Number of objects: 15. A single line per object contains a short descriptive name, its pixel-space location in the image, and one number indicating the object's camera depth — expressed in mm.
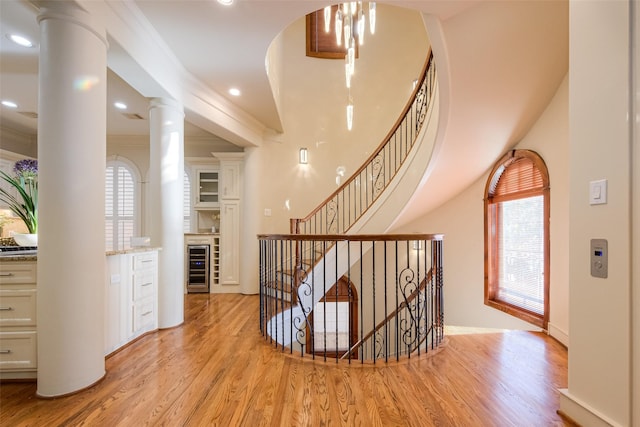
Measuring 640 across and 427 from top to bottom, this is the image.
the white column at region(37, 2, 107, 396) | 2152
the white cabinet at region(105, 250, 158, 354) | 2836
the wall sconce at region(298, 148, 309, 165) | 6273
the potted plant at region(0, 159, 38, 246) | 2750
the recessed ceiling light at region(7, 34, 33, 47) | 2828
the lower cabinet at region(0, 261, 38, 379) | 2336
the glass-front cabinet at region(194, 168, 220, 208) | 6320
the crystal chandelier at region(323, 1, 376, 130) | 2947
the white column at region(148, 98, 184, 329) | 3695
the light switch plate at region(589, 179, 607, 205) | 1630
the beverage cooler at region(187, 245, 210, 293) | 5871
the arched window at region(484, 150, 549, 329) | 3654
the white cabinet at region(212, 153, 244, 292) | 5883
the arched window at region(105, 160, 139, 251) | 6637
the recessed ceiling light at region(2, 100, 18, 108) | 4520
